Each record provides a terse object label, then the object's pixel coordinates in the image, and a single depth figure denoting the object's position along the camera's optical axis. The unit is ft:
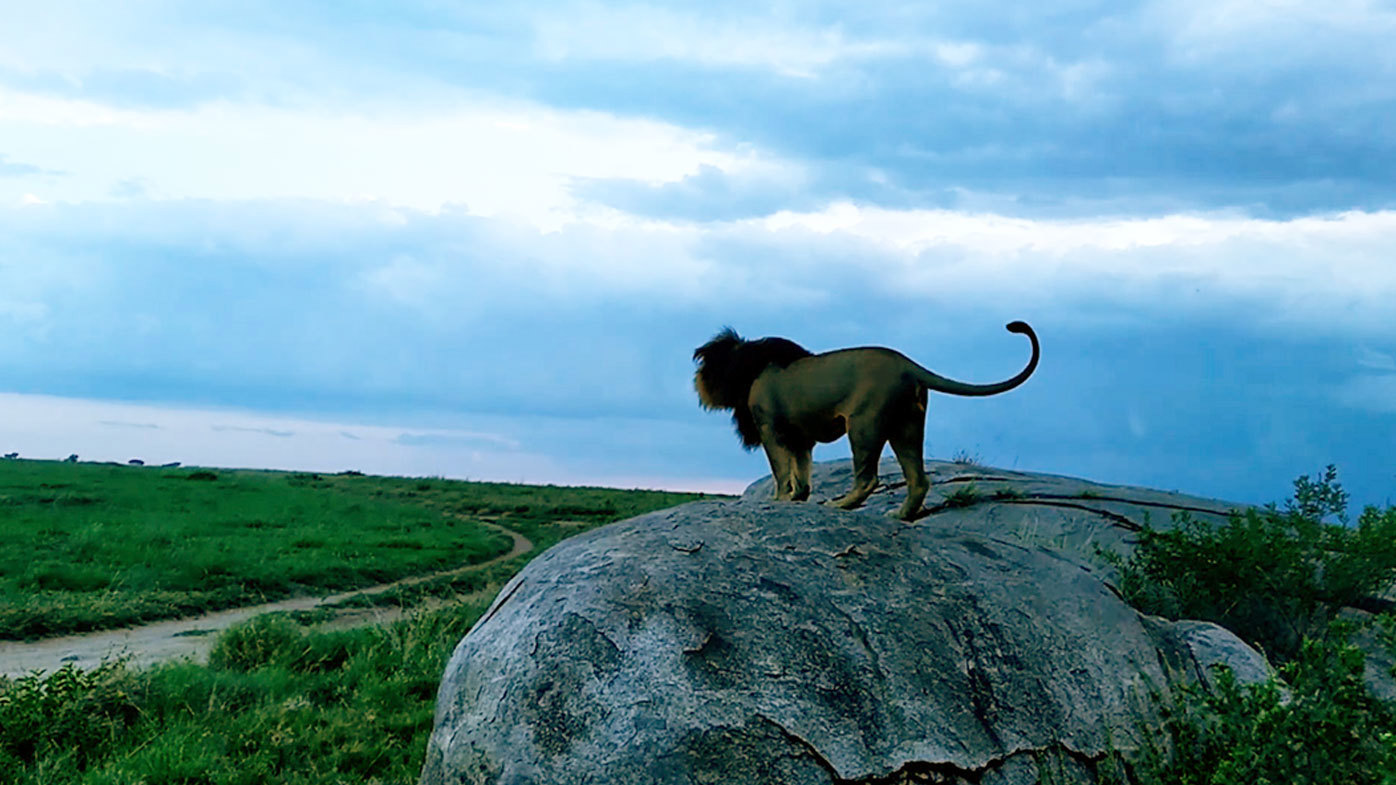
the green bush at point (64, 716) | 23.63
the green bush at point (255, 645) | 31.71
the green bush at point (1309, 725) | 13.16
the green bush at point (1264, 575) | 23.91
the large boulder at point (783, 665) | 12.68
